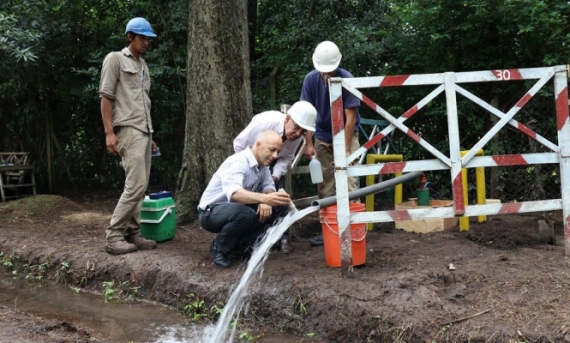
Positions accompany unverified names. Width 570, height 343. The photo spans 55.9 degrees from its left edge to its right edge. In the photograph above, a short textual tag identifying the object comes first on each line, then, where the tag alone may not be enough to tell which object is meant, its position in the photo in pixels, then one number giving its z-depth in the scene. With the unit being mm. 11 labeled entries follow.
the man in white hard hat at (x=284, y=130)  4258
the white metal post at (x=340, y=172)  3971
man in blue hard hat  4926
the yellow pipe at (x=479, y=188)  5184
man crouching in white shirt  4059
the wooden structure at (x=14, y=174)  9844
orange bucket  4137
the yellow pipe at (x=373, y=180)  5676
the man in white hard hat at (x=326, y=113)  4758
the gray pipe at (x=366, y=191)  4141
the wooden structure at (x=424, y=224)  5652
